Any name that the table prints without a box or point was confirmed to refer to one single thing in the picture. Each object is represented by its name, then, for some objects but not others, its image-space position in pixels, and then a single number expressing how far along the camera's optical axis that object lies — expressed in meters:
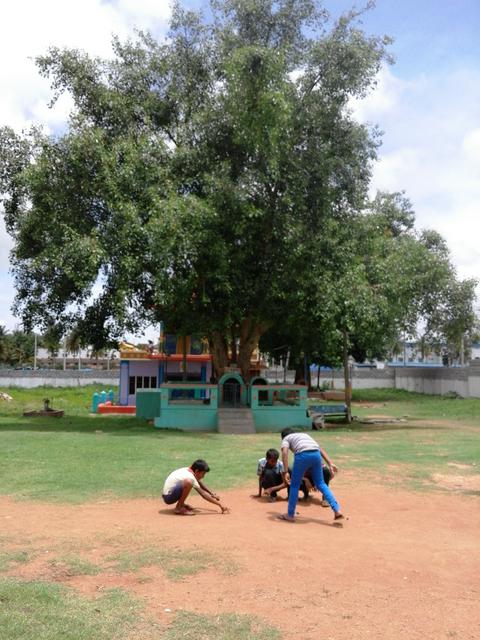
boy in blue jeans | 8.66
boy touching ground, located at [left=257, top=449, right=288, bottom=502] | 10.05
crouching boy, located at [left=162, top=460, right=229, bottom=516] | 8.96
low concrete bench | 25.36
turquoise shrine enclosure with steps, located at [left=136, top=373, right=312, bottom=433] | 23.08
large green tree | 20.06
